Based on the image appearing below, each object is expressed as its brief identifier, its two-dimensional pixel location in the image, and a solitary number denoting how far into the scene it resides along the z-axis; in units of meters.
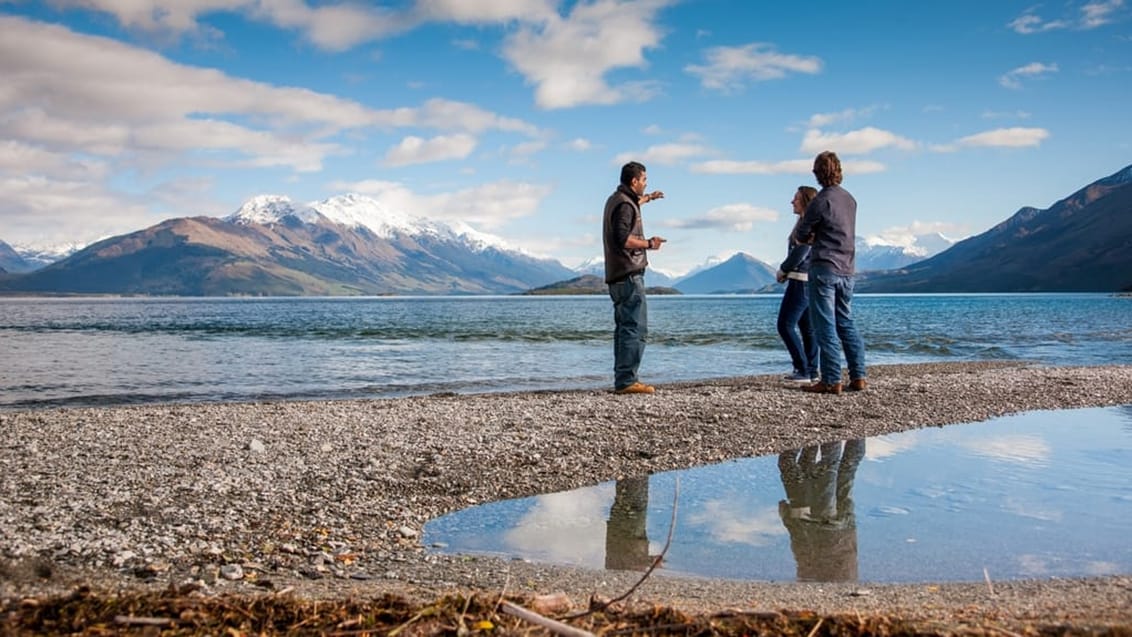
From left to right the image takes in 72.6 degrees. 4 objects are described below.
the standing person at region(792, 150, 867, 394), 12.71
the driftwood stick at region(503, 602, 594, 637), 2.93
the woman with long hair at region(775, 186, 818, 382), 14.45
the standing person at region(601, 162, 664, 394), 13.13
